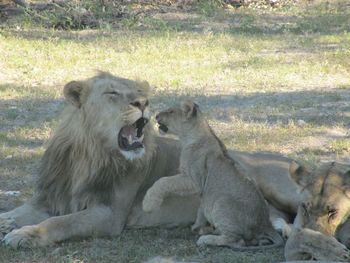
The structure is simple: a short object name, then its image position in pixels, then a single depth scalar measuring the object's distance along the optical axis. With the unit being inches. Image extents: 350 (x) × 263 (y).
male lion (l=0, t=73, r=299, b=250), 417.1
